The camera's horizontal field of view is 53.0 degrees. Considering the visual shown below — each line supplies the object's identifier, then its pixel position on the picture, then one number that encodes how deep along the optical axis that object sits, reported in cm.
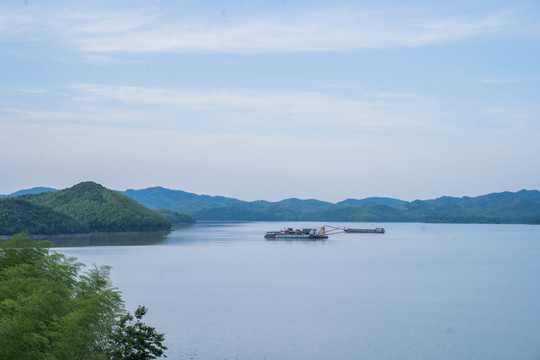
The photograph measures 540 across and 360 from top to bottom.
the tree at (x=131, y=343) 2780
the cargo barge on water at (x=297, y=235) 17725
